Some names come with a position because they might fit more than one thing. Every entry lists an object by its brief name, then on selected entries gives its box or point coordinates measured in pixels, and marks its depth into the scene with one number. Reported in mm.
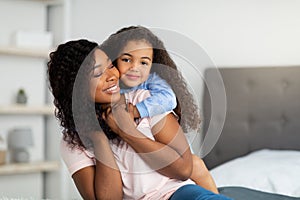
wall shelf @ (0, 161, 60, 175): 3051
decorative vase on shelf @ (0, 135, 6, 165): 3117
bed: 2631
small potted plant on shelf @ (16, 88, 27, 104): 3227
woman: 1176
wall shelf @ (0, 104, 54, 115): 3082
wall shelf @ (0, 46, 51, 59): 3076
